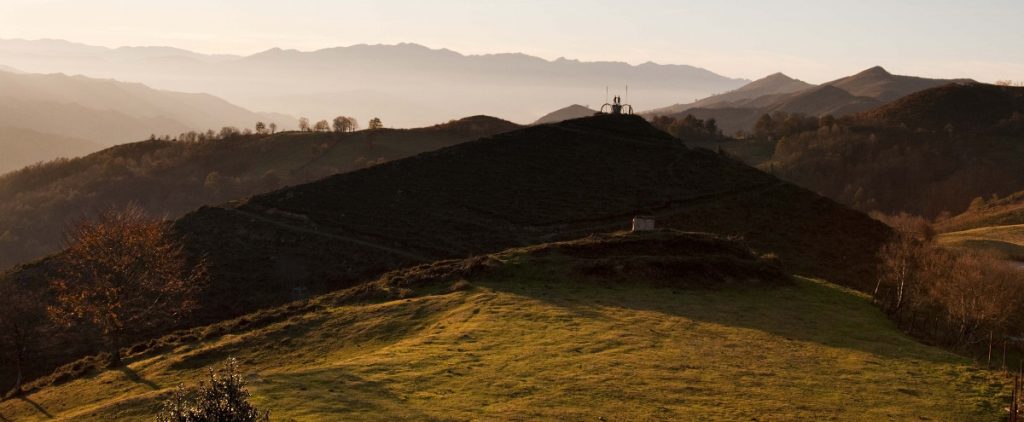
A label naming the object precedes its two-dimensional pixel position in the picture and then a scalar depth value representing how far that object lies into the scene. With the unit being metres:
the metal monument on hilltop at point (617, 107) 119.14
